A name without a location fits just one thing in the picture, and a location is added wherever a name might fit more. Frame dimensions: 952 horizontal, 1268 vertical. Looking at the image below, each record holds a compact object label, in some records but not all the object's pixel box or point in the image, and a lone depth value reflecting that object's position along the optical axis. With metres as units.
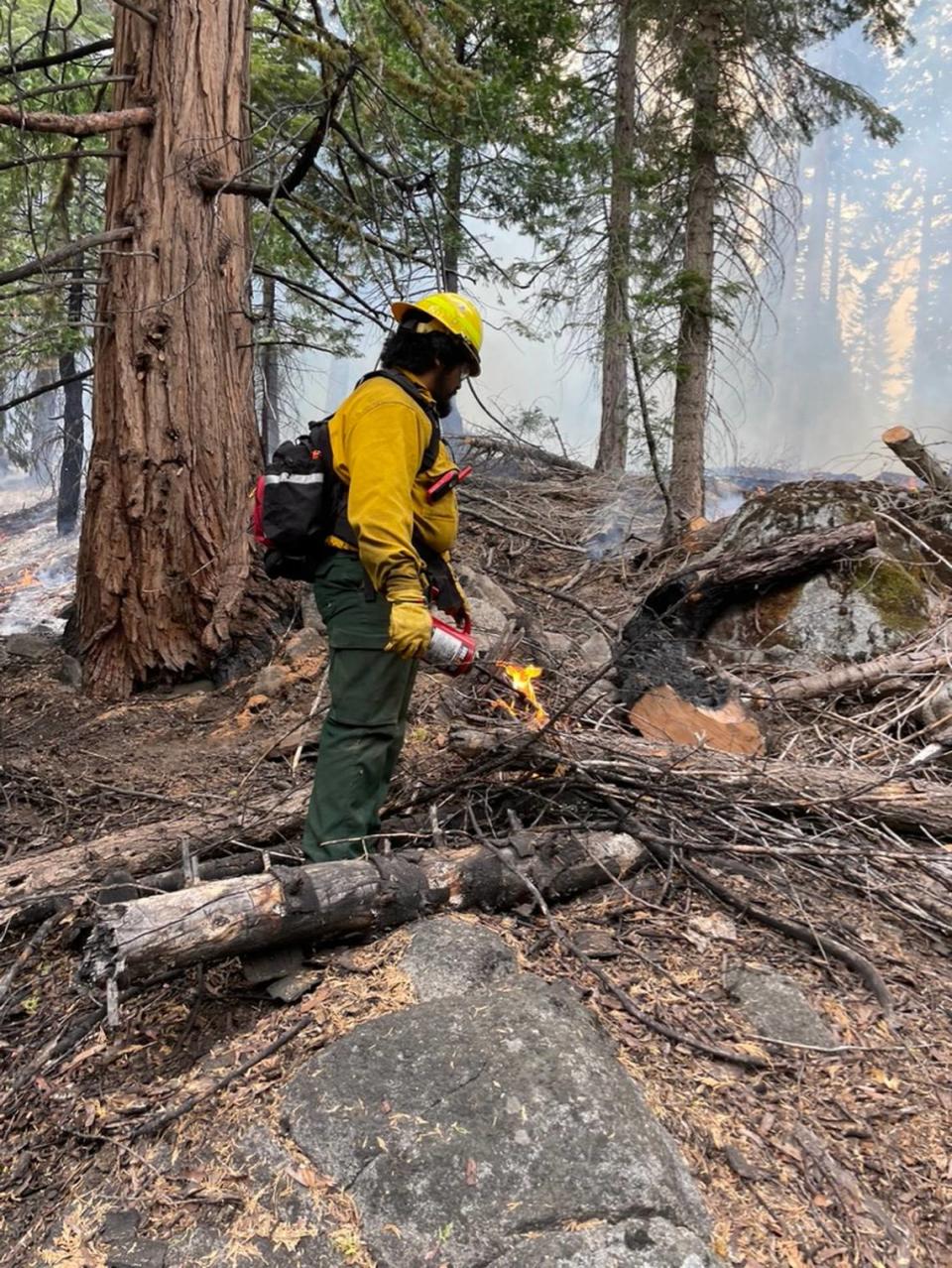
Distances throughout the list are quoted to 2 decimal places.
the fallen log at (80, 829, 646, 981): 2.02
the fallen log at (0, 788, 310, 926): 2.70
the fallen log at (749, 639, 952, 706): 4.39
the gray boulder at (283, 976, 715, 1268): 1.57
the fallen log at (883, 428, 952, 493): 6.09
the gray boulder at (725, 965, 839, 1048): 2.20
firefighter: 2.63
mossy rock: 4.85
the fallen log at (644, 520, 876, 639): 4.95
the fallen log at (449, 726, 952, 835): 3.12
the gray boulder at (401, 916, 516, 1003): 2.25
